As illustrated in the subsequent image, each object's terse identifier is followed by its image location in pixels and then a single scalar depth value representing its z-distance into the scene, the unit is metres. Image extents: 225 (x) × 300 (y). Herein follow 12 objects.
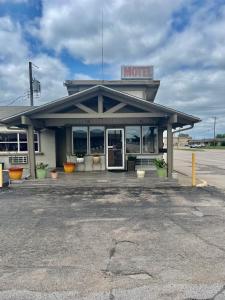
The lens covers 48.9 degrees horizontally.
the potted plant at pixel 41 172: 11.43
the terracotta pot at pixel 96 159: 14.18
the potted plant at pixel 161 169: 11.52
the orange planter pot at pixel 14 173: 11.24
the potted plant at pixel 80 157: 14.03
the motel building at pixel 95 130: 11.15
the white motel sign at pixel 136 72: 18.75
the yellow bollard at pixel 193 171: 10.66
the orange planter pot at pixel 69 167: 13.76
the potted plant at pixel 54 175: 11.54
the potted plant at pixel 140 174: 11.41
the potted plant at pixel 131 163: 14.16
